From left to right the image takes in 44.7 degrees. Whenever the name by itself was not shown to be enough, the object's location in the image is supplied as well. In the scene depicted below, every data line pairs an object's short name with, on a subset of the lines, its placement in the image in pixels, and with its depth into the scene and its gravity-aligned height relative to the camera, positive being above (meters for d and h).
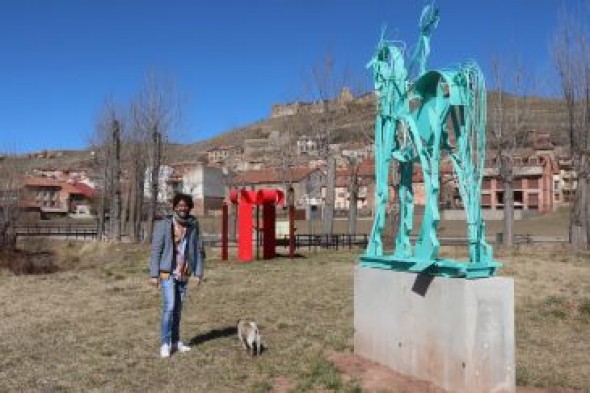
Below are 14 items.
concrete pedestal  6.36 -1.04
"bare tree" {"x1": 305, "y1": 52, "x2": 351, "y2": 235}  32.44 +4.54
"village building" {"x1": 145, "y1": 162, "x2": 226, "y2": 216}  110.24 +5.60
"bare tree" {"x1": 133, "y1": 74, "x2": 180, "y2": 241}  35.97 +4.25
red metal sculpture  22.02 +0.05
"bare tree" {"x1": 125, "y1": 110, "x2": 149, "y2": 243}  39.81 +3.10
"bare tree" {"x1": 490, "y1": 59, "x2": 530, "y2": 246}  30.31 +4.14
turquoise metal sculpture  6.89 +0.81
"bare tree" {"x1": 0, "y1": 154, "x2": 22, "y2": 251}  31.94 +0.78
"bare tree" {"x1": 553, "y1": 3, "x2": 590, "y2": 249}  26.67 +2.74
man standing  8.16 -0.47
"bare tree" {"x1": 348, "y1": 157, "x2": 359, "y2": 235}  34.66 +1.35
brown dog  8.33 -1.38
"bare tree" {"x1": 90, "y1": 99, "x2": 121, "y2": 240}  38.94 +3.59
